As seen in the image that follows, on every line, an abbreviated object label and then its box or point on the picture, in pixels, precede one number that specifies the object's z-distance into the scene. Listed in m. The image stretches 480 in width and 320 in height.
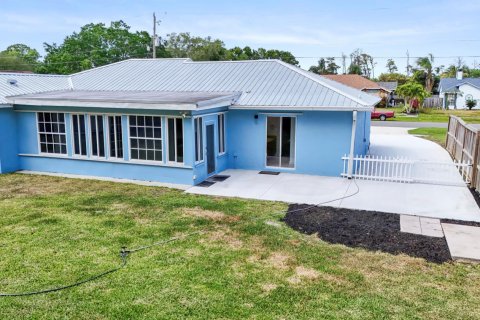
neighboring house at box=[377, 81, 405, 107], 56.05
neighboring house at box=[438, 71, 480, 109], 51.44
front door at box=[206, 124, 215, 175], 13.30
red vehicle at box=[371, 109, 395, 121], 36.22
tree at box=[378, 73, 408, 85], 67.25
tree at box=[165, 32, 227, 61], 55.81
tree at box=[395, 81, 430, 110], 44.48
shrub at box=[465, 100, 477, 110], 49.53
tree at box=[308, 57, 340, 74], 75.25
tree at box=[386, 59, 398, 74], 84.99
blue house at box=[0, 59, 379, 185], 12.62
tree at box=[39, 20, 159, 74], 51.62
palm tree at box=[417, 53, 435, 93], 63.78
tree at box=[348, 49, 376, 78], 84.31
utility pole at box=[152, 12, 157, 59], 35.27
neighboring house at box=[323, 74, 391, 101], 50.19
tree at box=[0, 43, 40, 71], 54.66
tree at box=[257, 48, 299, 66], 60.47
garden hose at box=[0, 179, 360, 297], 5.89
